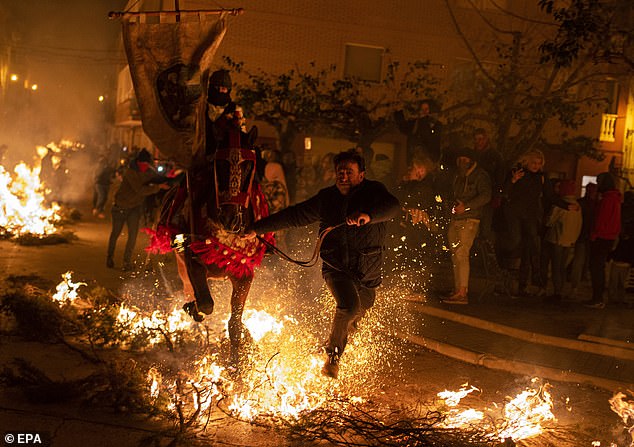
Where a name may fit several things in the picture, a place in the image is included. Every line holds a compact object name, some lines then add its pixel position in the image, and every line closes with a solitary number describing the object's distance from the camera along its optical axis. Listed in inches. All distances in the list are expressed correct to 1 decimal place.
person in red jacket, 447.5
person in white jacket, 465.7
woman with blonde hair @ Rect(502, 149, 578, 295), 451.8
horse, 263.7
